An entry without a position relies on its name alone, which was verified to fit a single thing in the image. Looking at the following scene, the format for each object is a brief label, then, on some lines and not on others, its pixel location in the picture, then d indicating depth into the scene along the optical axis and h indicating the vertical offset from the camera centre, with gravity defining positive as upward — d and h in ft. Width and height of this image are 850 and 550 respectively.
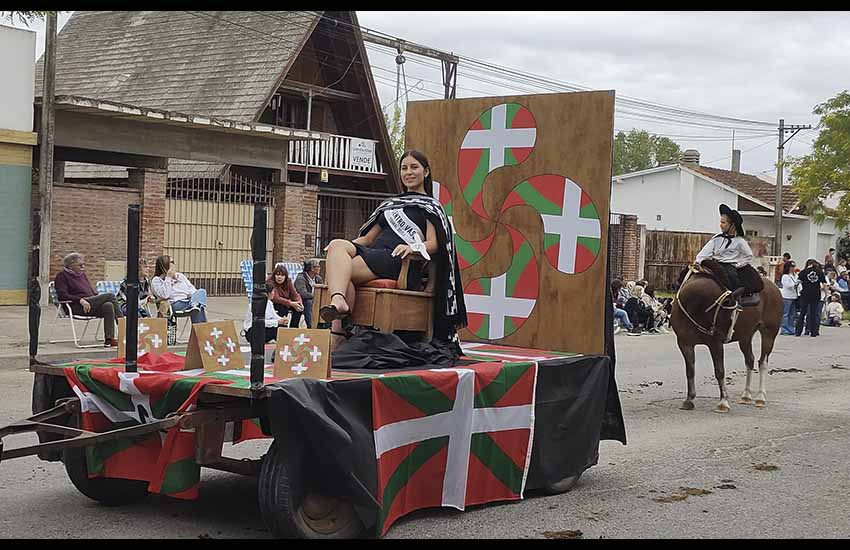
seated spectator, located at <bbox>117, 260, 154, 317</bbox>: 52.89 -2.35
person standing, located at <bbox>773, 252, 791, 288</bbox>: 125.80 -0.28
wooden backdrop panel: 26.02 +1.94
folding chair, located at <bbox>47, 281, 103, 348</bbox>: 49.96 -3.07
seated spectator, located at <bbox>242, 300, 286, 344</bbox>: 47.32 -3.11
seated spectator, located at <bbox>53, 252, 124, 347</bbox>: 49.78 -2.25
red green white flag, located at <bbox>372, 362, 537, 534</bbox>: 20.02 -3.45
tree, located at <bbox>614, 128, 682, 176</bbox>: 341.02 +35.73
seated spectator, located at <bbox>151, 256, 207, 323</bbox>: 53.42 -2.08
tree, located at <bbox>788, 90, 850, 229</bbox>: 129.80 +12.53
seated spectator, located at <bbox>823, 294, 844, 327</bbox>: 95.76 -3.72
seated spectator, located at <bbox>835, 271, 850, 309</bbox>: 106.52 -1.42
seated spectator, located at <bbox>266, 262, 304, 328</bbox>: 52.19 -2.01
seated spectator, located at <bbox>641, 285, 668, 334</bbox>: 78.89 -3.41
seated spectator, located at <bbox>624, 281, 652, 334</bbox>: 77.36 -3.30
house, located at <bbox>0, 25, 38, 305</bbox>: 65.21 +5.32
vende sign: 98.84 +9.18
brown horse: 38.88 -1.91
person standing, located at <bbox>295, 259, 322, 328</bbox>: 59.72 -1.66
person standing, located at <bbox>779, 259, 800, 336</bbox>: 82.58 -1.91
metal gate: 76.38 +1.63
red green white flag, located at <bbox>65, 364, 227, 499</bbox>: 19.51 -3.19
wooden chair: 23.44 -1.07
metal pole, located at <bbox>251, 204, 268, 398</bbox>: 17.57 -0.84
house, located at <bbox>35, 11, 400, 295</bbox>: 78.23 +12.04
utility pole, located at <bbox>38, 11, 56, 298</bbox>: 64.23 +5.05
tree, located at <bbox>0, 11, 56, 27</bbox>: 43.11 +9.00
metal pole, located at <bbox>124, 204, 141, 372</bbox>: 19.44 -0.76
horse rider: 38.93 +0.47
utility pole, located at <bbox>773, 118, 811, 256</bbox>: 146.00 +11.92
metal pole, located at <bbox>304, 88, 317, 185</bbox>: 93.35 +11.82
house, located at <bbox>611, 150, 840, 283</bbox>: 168.04 +9.78
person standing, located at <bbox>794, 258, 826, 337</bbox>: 79.10 -1.79
